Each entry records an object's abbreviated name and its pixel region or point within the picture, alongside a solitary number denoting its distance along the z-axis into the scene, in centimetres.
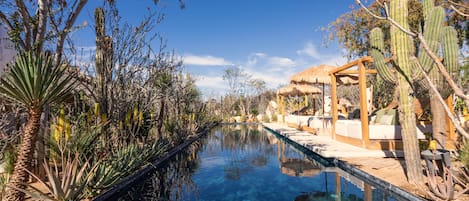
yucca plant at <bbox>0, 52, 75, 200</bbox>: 291
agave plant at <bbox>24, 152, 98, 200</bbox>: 325
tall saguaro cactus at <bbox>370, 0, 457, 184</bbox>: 390
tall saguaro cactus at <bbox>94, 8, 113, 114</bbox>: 539
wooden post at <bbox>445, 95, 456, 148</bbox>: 670
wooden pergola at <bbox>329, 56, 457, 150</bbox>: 663
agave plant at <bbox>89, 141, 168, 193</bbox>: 415
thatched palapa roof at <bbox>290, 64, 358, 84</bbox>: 1105
